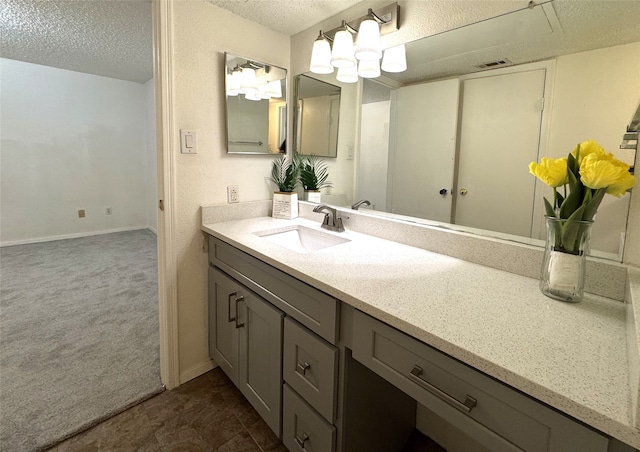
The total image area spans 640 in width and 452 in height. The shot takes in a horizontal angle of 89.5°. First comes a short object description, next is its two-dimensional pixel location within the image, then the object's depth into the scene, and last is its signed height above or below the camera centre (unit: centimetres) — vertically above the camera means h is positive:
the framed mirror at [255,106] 177 +45
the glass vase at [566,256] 85 -17
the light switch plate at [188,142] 161 +20
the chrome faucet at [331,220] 166 -17
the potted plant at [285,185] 191 +0
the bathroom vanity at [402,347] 58 -37
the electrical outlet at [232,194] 184 -6
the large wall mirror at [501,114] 94 +28
